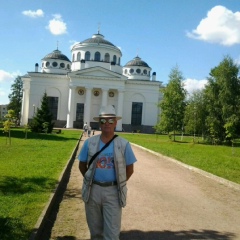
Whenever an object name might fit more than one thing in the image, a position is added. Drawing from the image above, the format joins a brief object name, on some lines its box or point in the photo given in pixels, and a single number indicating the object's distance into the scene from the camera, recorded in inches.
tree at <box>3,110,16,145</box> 896.9
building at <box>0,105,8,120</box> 6501.0
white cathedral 2395.4
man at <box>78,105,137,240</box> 167.8
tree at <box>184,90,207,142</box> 1536.7
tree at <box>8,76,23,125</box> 3253.7
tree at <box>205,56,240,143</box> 1456.7
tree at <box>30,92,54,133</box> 1531.7
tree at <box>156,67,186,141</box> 1582.2
